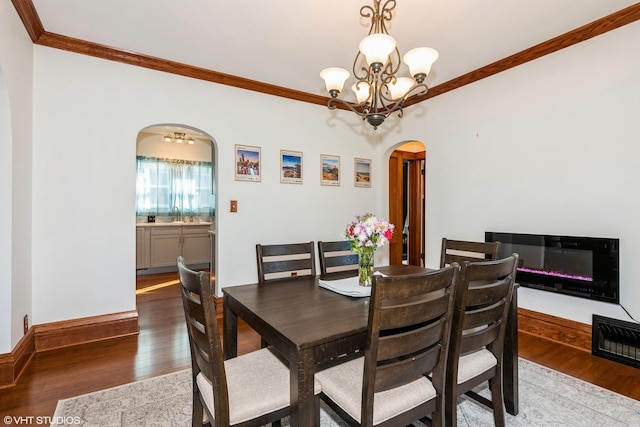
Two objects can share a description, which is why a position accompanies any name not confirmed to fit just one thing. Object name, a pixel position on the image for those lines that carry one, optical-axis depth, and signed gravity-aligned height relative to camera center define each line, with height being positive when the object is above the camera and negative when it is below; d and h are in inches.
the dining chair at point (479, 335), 56.2 -23.1
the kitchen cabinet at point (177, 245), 222.5 -22.2
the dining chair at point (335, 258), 96.8 -14.0
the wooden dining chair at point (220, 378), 46.5 -28.6
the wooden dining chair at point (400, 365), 45.2 -23.4
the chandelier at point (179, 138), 236.7 +58.7
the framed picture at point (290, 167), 156.6 +23.9
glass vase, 77.1 -13.6
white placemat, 69.8 -17.5
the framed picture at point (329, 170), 168.4 +23.9
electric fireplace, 99.1 -17.4
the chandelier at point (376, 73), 72.9 +37.5
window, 235.4 +21.9
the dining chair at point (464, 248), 86.4 -10.4
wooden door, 229.8 +4.1
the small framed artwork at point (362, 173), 179.8 +23.9
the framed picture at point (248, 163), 144.6 +24.0
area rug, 71.1 -46.9
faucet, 245.1 -0.5
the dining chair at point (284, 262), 89.8 -14.0
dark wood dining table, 47.4 -18.9
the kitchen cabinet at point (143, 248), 216.4 -23.3
